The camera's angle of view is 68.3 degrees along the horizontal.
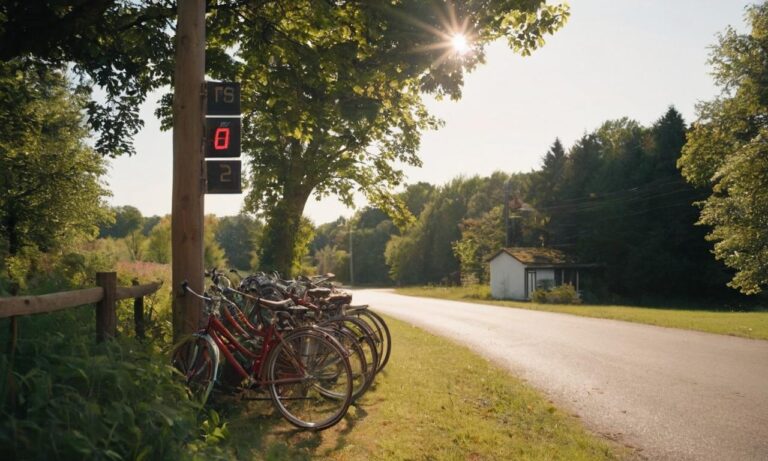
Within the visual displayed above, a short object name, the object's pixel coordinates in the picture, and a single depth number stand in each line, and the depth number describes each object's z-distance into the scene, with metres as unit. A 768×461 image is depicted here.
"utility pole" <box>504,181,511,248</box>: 47.61
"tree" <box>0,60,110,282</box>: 18.17
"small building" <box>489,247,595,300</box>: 42.91
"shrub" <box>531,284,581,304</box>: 34.28
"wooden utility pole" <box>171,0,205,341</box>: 5.86
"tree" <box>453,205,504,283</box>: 59.56
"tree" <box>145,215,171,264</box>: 43.22
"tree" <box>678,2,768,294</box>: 26.00
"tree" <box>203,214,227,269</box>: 56.93
